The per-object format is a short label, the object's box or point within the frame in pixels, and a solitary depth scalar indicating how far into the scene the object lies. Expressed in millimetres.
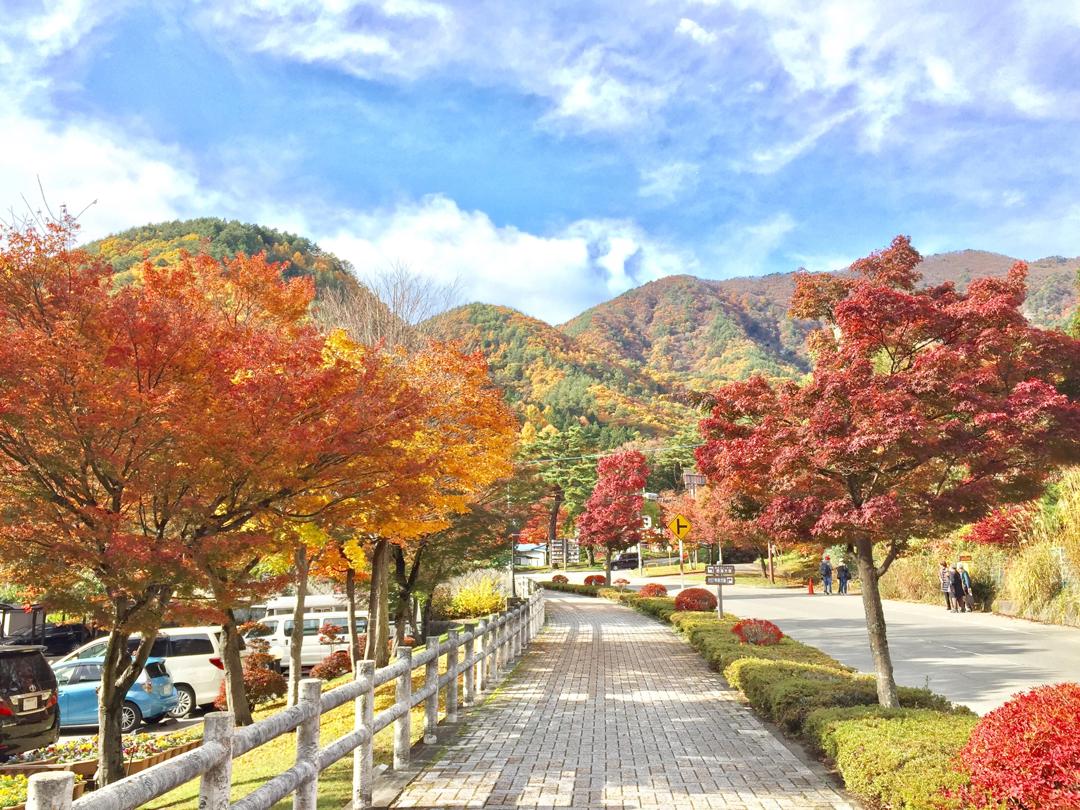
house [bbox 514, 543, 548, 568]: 82662
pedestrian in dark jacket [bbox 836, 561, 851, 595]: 40781
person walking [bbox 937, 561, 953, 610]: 27625
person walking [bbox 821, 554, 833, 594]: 39412
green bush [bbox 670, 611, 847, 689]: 13487
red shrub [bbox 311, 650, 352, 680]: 20797
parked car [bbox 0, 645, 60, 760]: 11430
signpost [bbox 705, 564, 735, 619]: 21344
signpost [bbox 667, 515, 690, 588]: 26388
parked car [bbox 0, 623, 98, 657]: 25220
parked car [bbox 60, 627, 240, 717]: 17094
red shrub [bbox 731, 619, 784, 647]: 15719
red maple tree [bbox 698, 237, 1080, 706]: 8805
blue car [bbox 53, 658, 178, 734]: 15617
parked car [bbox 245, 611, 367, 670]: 23469
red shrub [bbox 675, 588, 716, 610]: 26375
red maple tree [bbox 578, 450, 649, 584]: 51938
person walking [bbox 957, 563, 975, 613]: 27016
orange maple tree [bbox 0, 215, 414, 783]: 7695
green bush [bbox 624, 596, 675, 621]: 27031
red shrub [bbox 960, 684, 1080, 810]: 4582
